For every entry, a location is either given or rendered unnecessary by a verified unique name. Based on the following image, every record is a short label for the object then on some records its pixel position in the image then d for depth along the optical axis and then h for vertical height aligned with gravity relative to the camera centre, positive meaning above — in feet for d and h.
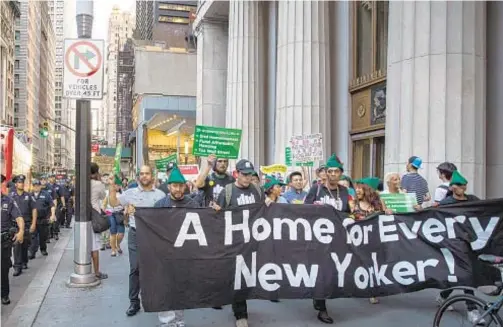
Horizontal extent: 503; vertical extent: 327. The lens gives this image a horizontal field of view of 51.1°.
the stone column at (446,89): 30.19 +4.65
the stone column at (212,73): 86.43 +15.55
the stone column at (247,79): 64.18 +10.94
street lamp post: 27.07 -1.03
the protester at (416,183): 27.52 -0.82
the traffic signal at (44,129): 119.96 +8.27
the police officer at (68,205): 63.65 -5.02
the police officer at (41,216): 37.58 -3.86
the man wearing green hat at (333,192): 21.58 -1.04
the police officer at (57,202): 51.53 -3.88
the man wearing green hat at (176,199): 19.13 -1.24
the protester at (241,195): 19.49 -1.09
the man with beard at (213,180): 24.88 -0.66
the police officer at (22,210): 30.89 -2.67
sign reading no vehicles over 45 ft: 28.02 +5.15
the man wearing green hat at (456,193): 20.57 -1.00
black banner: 18.35 -3.13
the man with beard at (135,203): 21.04 -1.56
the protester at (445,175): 23.29 -0.32
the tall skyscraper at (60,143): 572.67 +27.00
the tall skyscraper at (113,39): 518.37 +135.80
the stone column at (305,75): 47.78 +8.51
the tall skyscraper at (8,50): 306.35 +69.98
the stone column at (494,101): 31.99 +4.15
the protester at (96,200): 28.71 -2.02
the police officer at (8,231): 23.16 -3.01
